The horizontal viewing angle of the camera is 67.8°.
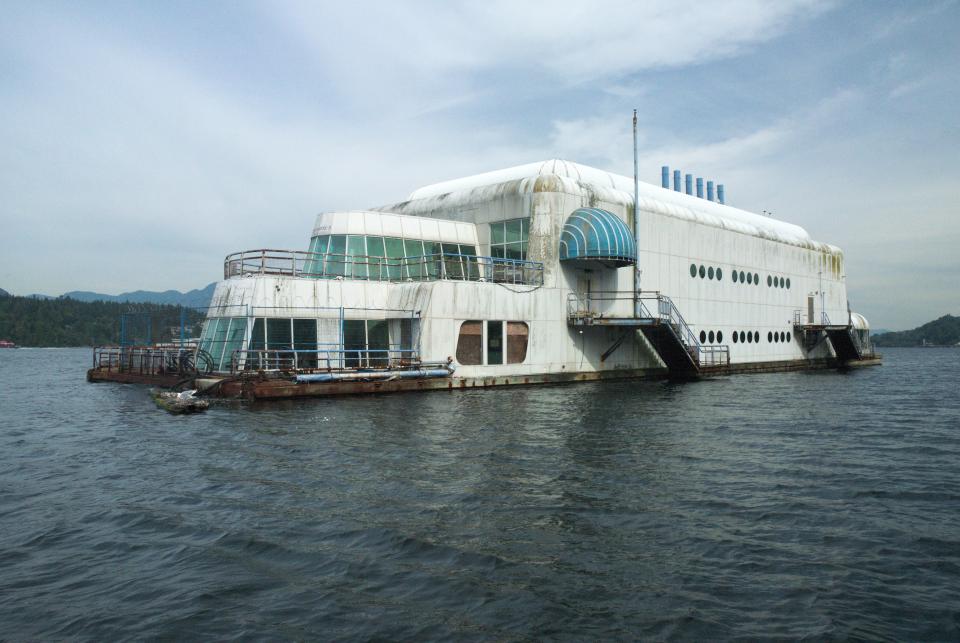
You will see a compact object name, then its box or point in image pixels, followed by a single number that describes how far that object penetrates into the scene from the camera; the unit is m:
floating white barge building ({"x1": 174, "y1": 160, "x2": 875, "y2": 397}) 31.89
